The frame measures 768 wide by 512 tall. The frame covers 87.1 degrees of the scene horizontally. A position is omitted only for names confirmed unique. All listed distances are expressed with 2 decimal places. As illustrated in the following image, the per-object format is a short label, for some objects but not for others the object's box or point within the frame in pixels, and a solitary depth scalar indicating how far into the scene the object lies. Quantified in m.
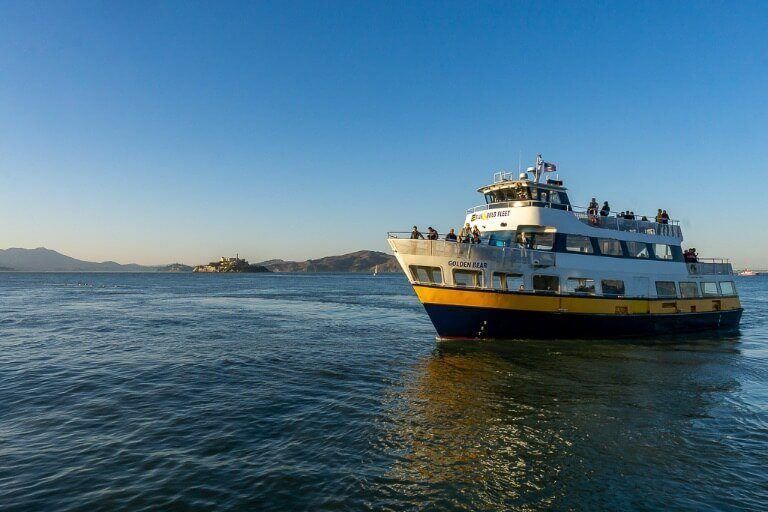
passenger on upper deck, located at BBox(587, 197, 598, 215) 25.56
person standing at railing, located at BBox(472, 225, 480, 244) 23.53
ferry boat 22.61
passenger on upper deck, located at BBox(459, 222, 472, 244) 23.30
